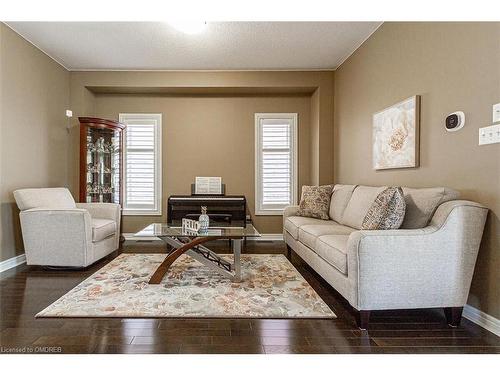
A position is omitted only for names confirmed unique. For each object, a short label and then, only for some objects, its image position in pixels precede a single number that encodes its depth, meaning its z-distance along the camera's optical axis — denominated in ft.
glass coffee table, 9.25
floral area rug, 7.31
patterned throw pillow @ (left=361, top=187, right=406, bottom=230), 7.13
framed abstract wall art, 9.21
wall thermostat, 7.38
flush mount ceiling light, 10.78
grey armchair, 10.67
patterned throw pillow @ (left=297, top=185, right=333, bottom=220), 12.91
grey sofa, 6.45
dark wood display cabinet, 14.83
